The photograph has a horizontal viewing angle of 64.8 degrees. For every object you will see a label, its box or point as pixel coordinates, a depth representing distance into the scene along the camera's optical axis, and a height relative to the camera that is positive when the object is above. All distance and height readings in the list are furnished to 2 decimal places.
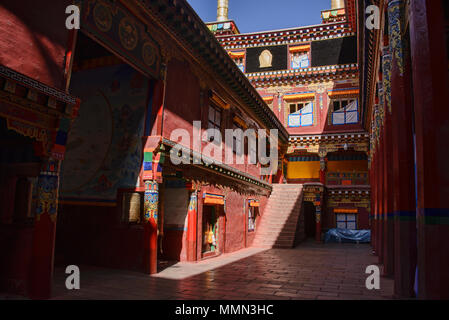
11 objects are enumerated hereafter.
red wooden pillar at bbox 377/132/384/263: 9.85 -0.06
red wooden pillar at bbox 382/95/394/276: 8.01 +0.12
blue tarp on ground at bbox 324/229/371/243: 18.95 -1.67
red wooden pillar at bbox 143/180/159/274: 8.16 -0.71
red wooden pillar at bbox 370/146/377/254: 13.87 -1.28
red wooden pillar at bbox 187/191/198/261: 10.42 -0.78
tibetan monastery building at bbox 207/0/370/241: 22.23 +6.70
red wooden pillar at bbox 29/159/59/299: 5.44 -0.58
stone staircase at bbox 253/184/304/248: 16.39 -0.79
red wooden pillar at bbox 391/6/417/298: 6.02 +0.44
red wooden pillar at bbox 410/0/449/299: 3.98 +0.72
